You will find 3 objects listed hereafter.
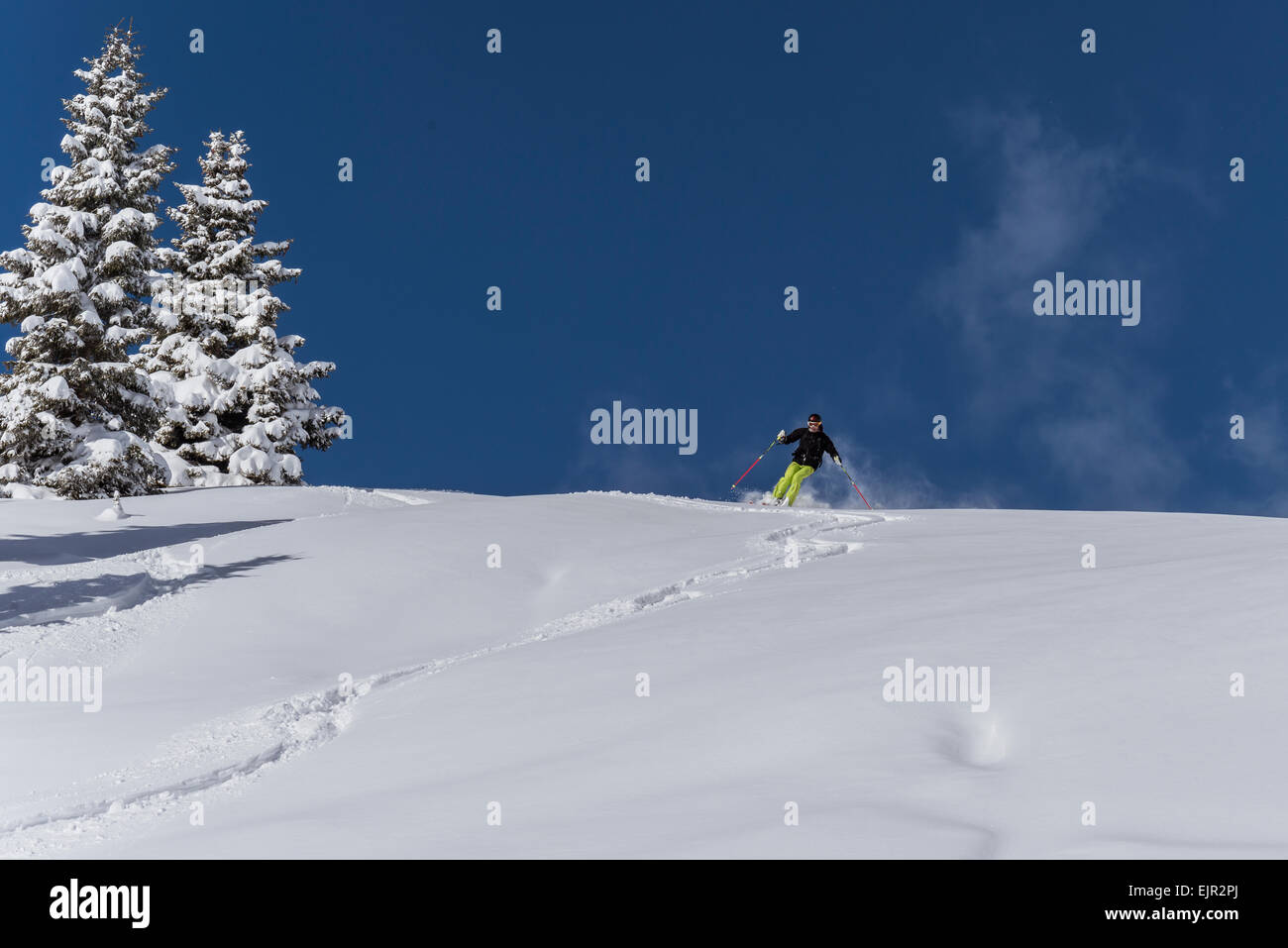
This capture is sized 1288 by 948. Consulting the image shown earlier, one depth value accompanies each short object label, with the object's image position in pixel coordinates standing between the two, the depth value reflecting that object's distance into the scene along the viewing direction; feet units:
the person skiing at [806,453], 67.31
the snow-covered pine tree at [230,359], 101.76
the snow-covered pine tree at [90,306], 79.25
